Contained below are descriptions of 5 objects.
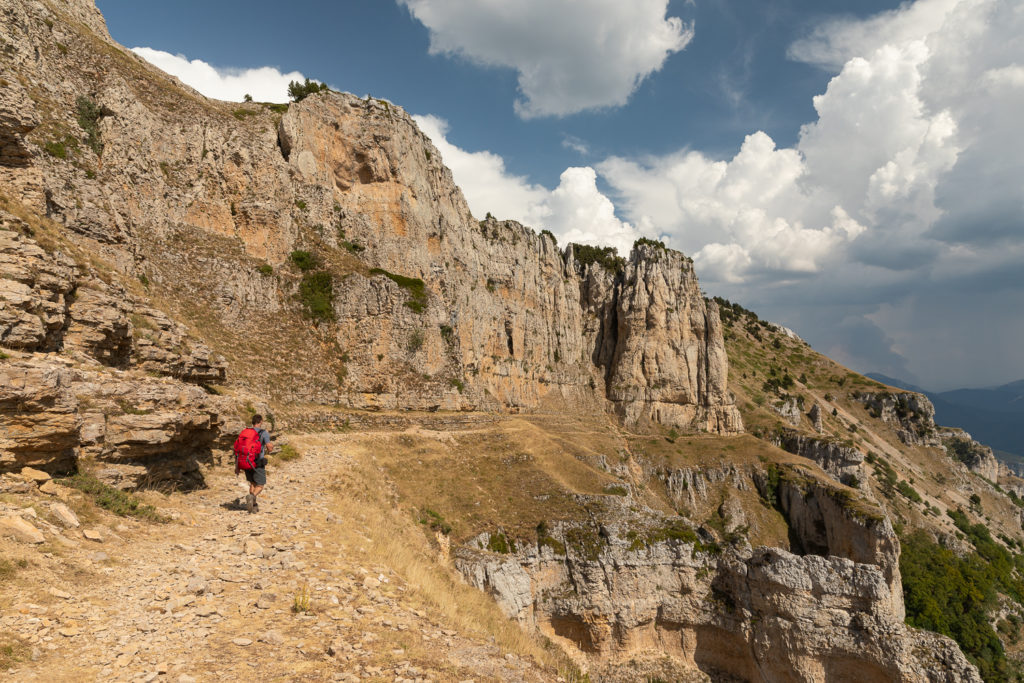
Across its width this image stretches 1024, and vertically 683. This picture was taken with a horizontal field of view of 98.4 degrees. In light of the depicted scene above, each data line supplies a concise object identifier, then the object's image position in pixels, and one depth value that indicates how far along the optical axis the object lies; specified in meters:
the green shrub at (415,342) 39.06
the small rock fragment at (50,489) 8.26
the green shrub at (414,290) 39.88
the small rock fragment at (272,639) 6.45
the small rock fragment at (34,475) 8.09
